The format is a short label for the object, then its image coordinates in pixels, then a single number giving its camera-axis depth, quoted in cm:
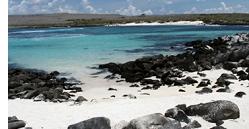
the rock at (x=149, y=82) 971
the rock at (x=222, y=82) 845
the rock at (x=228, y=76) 927
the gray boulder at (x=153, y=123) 474
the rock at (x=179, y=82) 932
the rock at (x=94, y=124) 485
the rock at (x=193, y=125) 515
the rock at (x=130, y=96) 770
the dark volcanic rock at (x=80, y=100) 725
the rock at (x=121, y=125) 501
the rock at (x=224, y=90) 758
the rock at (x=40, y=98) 775
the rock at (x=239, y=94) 693
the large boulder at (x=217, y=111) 541
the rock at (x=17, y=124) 524
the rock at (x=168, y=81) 954
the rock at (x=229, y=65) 1099
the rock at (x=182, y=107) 576
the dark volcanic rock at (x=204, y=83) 881
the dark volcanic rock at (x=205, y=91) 765
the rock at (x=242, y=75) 927
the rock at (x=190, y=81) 939
